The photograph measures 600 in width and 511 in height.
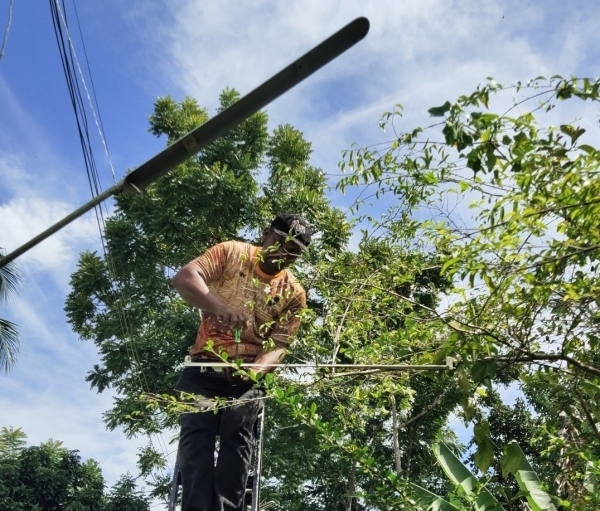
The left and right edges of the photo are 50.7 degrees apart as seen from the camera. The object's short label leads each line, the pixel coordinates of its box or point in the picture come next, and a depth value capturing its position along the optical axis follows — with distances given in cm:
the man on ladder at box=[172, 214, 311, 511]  289
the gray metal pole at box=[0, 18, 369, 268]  221
